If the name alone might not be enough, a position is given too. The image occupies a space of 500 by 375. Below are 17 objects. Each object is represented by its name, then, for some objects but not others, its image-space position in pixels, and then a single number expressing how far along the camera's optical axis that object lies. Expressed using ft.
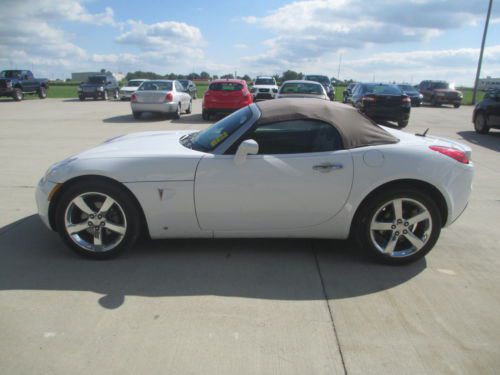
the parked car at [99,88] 88.16
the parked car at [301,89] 45.96
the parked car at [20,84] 77.10
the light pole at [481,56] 100.17
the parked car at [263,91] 65.03
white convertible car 11.09
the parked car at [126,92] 88.22
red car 47.50
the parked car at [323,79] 73.15
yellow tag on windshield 11.65
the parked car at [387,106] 44.42
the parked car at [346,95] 62.09
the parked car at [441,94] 88.07
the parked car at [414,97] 83.25
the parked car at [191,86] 94.08
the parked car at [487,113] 39.60
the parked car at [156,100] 49.16
